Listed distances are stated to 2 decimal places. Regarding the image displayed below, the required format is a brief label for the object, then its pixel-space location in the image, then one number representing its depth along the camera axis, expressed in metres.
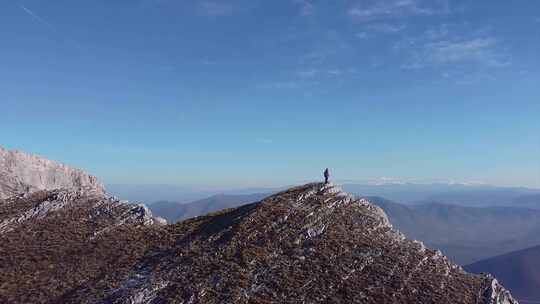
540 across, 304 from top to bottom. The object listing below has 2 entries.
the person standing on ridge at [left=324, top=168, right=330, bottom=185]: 53.62
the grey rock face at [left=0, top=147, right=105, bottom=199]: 84.88
